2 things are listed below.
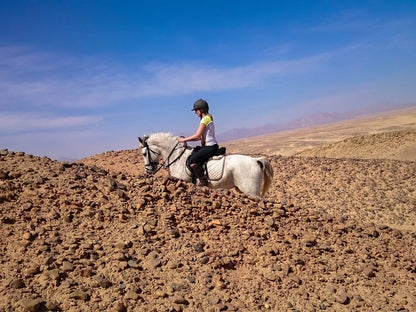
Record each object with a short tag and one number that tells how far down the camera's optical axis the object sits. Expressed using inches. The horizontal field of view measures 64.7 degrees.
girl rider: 320.5
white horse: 339.6
